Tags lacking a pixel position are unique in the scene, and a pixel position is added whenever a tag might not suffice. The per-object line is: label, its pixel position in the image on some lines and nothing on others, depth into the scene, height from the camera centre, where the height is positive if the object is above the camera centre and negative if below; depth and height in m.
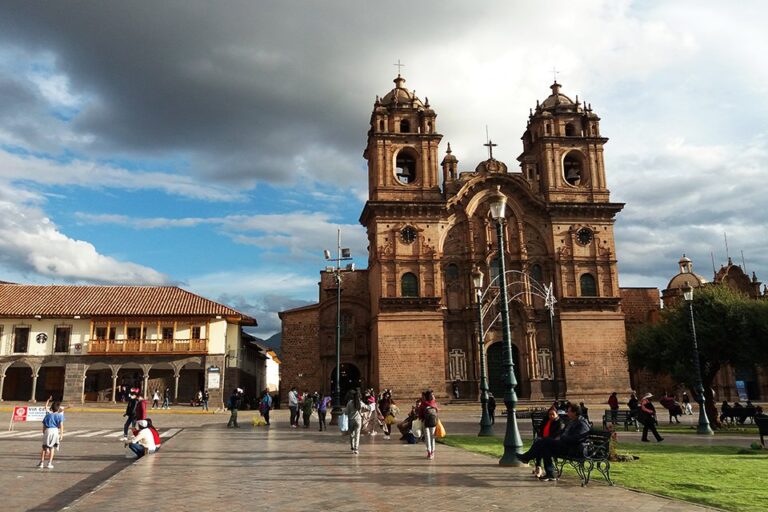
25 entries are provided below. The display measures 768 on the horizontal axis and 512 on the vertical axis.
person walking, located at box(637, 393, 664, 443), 17.58 -1.20
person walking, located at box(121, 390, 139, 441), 17.23 -0.75
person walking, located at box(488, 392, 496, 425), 21.10 -0.92
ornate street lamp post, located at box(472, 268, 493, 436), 19.45 -1.26
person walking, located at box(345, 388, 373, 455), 14.93 -1.02
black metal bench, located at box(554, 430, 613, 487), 9.92 -1.23
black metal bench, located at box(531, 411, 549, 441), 16.05 -1.18
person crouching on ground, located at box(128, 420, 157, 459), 14.15 -1.30
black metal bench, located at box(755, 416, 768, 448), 15.48 -1.30
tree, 24.52 +1.50
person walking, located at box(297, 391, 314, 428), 24.27 -1.03
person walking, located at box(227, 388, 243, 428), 24.62 -1.00
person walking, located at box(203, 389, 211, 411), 36.25 -0.87
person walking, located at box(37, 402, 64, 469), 12.68 -0.96
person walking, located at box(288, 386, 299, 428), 24.81 -1.10
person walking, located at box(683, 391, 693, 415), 32.47 -1.59
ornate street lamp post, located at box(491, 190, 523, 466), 12.43 -0.03
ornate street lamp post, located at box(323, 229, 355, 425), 26.58 +4.45
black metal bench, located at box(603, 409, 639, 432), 22.76 -1.55
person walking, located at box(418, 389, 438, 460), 13.62 -1.01
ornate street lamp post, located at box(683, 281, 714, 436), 20.75 -0.62
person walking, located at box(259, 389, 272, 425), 25.00 -0.92
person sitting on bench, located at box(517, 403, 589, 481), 10.11 -1.09
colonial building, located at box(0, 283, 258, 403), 39.38 +2.39
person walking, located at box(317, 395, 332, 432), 23.47 -1.05
